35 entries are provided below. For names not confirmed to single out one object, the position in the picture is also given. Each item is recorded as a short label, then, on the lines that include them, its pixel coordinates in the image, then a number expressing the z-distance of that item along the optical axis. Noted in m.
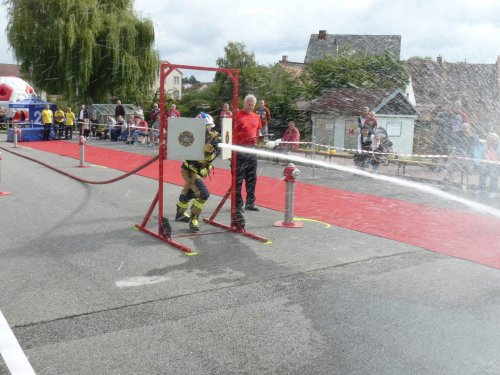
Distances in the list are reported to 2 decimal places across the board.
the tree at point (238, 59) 35.53
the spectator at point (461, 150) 12.66
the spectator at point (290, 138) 16.30
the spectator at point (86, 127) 30.41
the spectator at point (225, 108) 13.13
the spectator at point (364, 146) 15.05
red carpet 7.43
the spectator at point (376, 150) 14.89
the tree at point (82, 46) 33.06
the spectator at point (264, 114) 15.81
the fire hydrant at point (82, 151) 15.44
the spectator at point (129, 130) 26.08
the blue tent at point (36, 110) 29.05
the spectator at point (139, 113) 26.82
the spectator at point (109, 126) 27.99
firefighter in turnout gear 7.81
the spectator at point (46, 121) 27.23
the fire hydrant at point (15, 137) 23.08
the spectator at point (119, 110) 27.78
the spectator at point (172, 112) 14.82
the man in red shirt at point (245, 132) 8.70
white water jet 7.96
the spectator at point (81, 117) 30.44
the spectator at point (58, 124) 28.27
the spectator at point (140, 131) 25.50
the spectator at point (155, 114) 23.10
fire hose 7.93
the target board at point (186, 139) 7.12
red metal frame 7.21
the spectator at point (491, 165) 11.67
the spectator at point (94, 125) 29.96
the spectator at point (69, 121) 27.84
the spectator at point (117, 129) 27.57
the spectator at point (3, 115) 34.84
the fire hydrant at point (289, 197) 8.59
